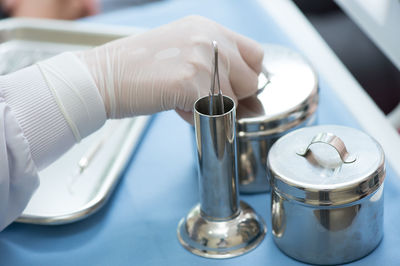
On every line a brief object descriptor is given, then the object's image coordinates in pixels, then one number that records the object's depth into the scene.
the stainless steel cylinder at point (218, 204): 0.65
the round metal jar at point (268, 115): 0.71
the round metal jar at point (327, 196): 0.63
